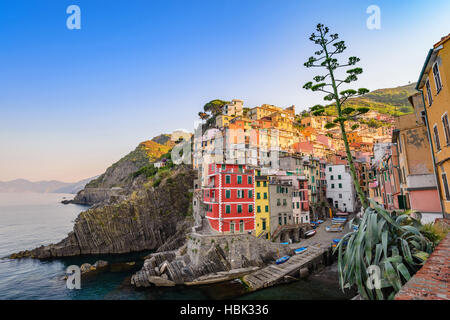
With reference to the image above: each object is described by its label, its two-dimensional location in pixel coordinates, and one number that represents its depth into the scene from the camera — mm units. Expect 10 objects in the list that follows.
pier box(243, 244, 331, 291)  28922
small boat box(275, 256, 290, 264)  33500
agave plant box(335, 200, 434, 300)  8711
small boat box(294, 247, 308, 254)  36312
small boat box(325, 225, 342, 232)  43688
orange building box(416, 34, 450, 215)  11609
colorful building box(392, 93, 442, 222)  16625
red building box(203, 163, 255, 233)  35906
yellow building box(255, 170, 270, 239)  39250
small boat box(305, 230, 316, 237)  43312
